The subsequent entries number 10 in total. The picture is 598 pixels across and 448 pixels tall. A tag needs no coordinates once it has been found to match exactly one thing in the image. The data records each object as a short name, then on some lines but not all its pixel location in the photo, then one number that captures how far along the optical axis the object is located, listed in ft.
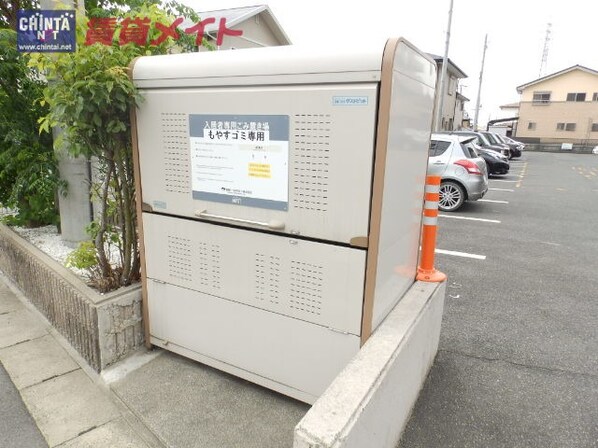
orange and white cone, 9.22
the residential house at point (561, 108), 117.29
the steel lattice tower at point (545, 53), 168.35
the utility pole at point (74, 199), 12.99
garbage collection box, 6.40
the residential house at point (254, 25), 46.98
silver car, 26.89
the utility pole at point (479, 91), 96.89
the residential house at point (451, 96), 105.70
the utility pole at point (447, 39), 57.11
